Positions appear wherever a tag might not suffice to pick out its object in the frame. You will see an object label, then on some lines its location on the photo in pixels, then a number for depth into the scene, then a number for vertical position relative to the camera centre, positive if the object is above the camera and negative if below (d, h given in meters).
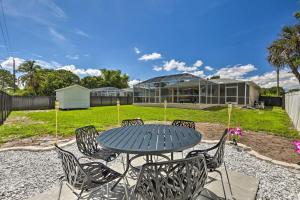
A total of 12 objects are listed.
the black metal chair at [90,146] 2.46 -0.82
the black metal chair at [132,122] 3.76 -0.56
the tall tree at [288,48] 9.81 +3.53
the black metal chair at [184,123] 3.62 -0.56
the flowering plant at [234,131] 4.28 -0.88
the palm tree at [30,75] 23.09 +3.61
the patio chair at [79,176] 1.58 -0.84
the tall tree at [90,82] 38.75 +4.28
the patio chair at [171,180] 1.21 -0.66
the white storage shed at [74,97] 16.69 +0.23
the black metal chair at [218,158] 1.94 -0.75
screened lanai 15.42 +1.08
